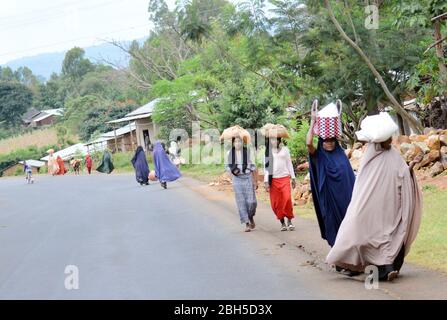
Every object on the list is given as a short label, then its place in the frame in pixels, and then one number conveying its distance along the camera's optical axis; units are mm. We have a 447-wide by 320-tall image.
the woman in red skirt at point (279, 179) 13724
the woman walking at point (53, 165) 65250
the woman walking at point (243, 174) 14117
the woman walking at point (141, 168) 33594
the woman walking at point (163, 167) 30484
